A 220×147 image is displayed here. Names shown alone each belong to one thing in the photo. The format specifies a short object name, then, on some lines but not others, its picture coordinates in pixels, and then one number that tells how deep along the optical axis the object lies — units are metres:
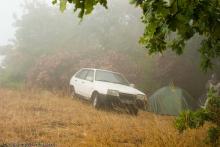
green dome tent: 12.41
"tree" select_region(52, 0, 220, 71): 2.36
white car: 10.59
